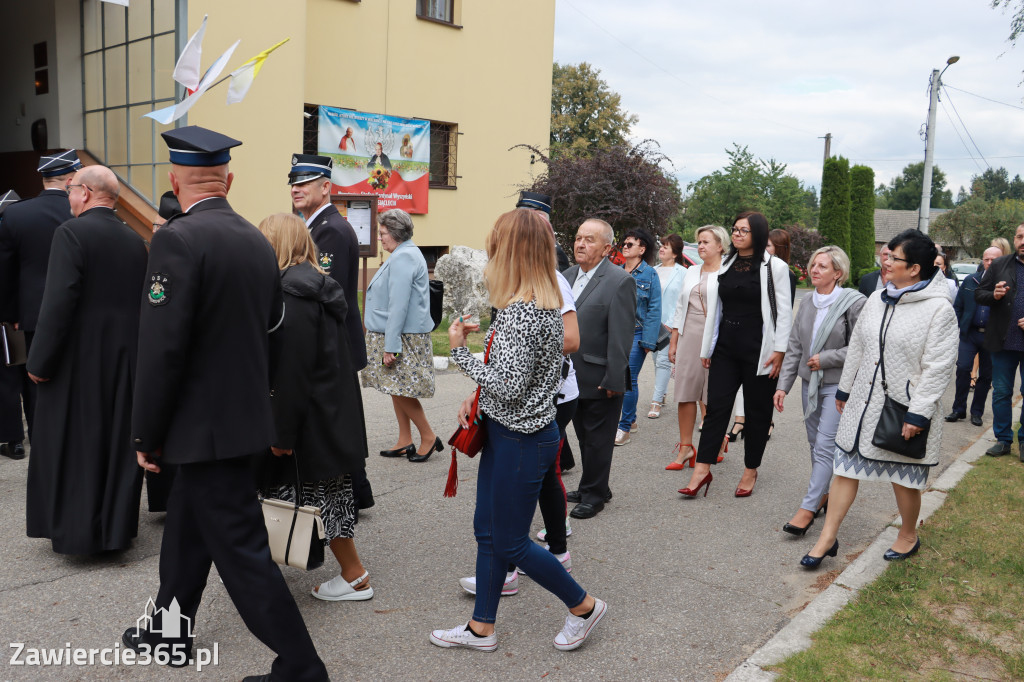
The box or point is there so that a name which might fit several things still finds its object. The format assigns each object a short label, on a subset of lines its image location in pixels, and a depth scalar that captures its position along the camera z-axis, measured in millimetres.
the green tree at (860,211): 32688
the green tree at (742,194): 27438
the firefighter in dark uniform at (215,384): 2873
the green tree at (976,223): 50844
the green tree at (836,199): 30781
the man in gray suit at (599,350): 5395
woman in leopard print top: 3451
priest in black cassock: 4328
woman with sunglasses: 7449
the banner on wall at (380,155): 16234
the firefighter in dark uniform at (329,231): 5109
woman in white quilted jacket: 4426
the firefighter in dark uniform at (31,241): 5723
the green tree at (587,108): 49625
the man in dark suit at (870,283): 9180
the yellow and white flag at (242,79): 6758
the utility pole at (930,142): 22656
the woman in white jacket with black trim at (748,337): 5863
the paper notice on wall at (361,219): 10461
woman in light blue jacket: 6336
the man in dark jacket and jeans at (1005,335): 7633
